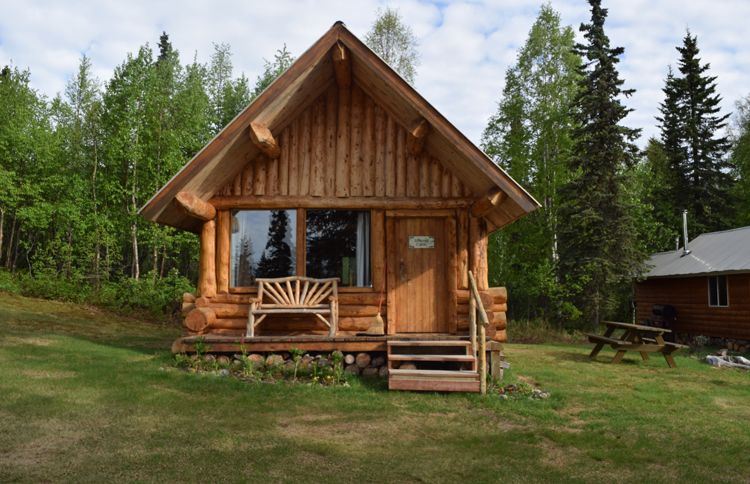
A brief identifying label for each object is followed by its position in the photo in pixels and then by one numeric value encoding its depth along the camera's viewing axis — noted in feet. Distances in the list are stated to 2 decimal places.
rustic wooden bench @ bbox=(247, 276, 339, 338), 31.55
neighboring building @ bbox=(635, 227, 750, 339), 62.23
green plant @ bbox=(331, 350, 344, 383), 28.43
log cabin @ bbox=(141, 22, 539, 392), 33.14
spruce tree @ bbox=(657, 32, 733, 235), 95.86
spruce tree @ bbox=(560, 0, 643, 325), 70.54
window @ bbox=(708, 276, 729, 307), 65.05
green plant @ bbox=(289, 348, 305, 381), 29.33
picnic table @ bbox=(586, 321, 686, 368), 40.24
